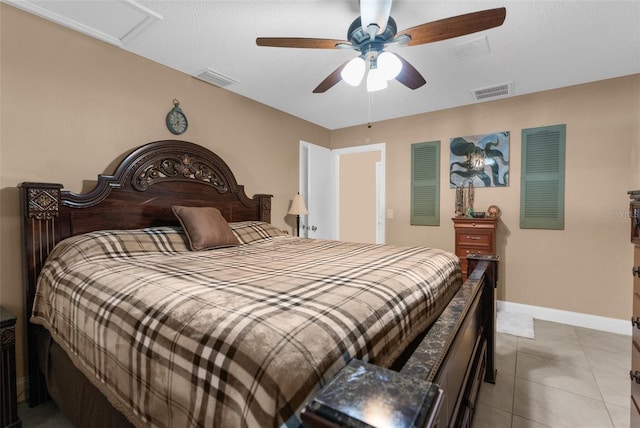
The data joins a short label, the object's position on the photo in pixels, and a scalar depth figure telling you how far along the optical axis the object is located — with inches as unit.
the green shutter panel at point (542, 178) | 125.0
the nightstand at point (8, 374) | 61.8
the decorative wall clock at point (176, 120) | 108.2
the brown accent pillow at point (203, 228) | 90.6
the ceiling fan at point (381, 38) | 60.8
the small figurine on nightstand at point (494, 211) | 136.0
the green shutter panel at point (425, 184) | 155.0
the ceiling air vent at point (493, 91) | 122.3
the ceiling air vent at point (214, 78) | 111.3
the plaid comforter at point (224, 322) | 28.3
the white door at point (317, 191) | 170.1
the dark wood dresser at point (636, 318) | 48.1
